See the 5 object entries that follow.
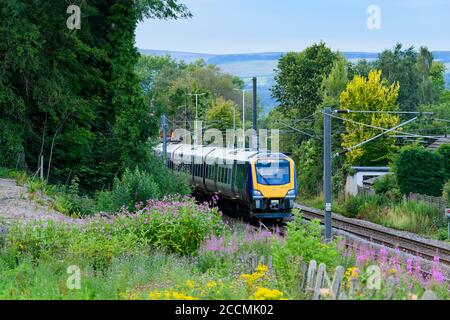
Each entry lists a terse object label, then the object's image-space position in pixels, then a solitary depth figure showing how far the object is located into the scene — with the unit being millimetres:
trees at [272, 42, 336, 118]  71125
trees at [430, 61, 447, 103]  113844
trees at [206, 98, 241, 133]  82038
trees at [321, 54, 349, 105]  62250
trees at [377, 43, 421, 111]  78938
